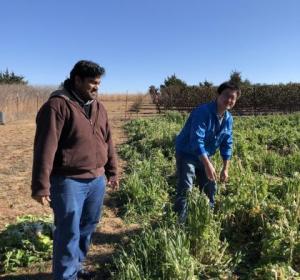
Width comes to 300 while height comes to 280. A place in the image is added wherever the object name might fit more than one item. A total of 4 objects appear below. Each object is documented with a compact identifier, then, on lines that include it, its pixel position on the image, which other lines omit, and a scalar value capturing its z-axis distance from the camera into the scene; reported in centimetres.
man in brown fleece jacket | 190
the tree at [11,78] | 3223
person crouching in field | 260
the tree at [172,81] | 2862
